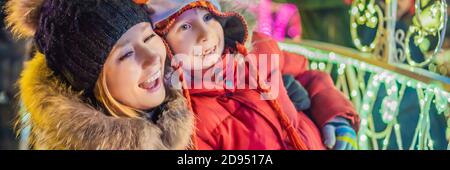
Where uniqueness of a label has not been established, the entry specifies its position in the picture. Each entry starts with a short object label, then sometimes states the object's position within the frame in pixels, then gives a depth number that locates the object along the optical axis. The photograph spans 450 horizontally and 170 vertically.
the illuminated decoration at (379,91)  2.00
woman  1.74
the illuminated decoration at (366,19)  2.00
